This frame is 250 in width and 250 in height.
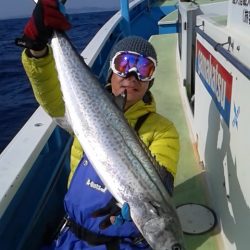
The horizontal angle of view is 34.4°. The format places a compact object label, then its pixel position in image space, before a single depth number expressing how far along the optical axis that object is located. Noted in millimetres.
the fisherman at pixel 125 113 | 1966
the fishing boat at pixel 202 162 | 2000
